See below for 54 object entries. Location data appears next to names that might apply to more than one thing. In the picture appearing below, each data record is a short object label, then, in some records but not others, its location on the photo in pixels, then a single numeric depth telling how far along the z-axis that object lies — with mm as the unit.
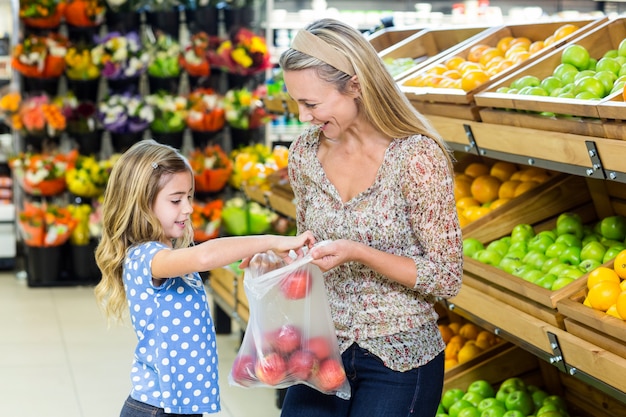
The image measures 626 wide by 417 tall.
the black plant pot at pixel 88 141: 7281
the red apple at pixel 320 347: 2150
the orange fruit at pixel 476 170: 3910
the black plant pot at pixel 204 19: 7273
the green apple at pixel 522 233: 3293
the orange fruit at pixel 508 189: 3615
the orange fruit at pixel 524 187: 3521
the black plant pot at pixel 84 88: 7219
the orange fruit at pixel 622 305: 2377
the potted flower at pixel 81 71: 7059
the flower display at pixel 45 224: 7078
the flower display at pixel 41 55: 6996
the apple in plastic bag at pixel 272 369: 2193
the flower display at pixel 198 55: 7004
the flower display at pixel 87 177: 7023
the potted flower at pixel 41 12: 6988
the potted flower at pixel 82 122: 7160
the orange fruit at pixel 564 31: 3569
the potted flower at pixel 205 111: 7062
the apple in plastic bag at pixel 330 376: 2107
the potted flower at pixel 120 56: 7031
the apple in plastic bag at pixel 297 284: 2217
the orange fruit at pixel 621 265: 2604
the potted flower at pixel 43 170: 6996
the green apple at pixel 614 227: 3062
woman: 2107
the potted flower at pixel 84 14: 7043
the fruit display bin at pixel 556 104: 2516
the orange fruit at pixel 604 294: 2463
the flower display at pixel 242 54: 7012
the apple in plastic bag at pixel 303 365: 2156
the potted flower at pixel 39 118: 7043
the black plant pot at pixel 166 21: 7270
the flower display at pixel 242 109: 7133
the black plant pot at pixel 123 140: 7270
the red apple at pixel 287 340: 2225
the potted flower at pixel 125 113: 7074
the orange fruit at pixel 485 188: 3701
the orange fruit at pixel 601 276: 2547
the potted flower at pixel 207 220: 6969
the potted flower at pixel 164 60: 7113
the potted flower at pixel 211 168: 6969
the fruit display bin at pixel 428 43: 4508
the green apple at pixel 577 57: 3141
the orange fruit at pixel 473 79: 3422
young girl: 2402
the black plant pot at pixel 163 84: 7211
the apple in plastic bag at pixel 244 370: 2283
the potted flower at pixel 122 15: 7172
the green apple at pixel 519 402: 3314
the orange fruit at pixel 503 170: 3752
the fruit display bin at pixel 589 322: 2342
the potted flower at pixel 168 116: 7109
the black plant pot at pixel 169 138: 7211
